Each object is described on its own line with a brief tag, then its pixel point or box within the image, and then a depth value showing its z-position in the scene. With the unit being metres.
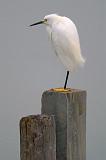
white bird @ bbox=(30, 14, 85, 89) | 13.80
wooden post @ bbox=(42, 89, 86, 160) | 13.61
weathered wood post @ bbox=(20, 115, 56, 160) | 13.49
